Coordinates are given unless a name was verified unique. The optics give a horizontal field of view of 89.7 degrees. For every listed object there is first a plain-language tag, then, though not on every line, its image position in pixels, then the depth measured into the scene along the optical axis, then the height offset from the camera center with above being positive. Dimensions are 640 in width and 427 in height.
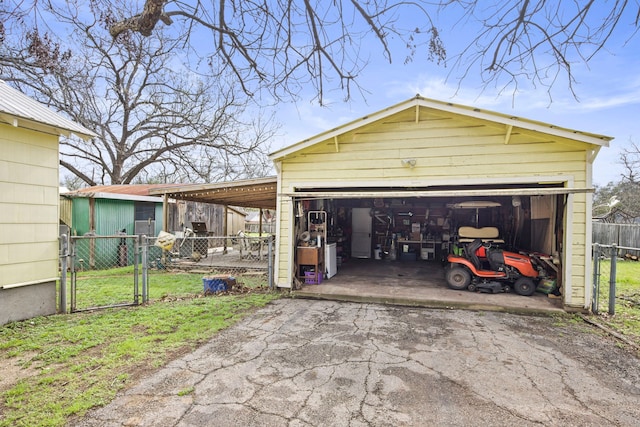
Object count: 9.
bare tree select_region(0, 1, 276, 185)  13.79 +3.82
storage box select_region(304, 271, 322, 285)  6.46 -1.40
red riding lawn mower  5.77 -1.11
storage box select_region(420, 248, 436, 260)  10.72 -1.46
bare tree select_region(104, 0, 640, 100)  2.70 +1.69
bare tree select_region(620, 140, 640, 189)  16.55 +2.68
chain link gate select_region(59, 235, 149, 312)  4.71 -1.61
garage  4.89 +0.55
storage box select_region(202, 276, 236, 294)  6.24 -1.49
